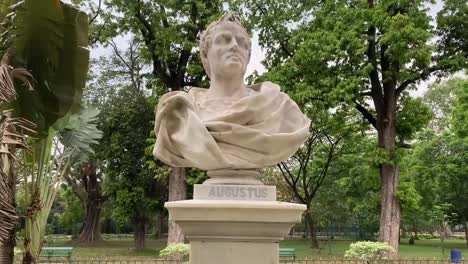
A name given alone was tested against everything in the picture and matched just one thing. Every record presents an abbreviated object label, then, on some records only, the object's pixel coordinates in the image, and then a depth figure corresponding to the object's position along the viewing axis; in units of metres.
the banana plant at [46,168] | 8.88
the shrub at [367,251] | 12.88
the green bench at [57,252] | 17.09
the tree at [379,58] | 14.96
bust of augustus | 4.38
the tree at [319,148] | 17.36
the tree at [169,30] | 17.19
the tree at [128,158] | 22.88
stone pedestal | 4.04
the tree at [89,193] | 28.44
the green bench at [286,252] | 16.20
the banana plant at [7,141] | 4.27
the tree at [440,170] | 28.42
